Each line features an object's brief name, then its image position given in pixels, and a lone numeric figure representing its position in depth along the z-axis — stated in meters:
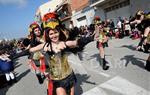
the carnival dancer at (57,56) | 1.44
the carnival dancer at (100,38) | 3.14
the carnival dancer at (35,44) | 2.38
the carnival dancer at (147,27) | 2.70
